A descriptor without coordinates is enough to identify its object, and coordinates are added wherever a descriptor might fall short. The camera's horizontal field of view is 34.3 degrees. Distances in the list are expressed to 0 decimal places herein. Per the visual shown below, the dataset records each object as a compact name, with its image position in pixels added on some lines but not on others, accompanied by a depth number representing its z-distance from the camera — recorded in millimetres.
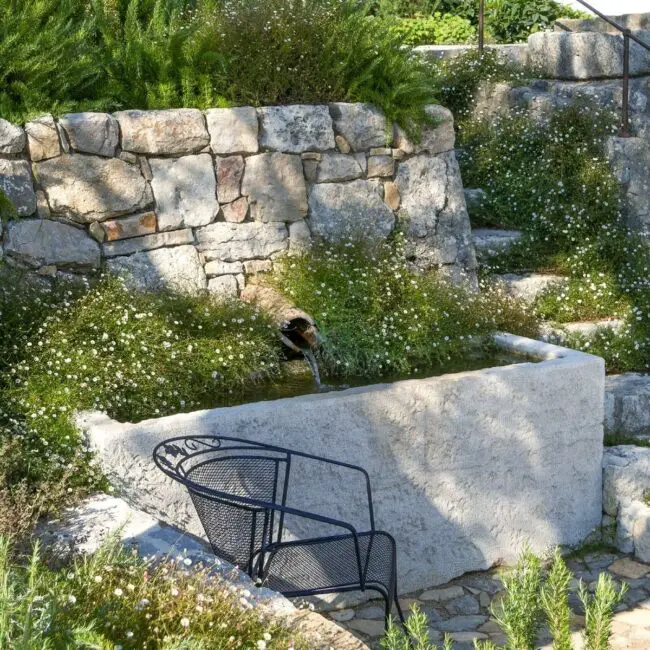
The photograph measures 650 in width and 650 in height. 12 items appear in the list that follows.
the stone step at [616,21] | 9664
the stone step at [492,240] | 7262
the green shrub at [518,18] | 11164
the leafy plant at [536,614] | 2469
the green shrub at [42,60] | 5340
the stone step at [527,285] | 6991
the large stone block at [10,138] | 5188
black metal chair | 3760
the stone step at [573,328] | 6566
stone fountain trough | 4434
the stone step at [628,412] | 6012
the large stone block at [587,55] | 8172
